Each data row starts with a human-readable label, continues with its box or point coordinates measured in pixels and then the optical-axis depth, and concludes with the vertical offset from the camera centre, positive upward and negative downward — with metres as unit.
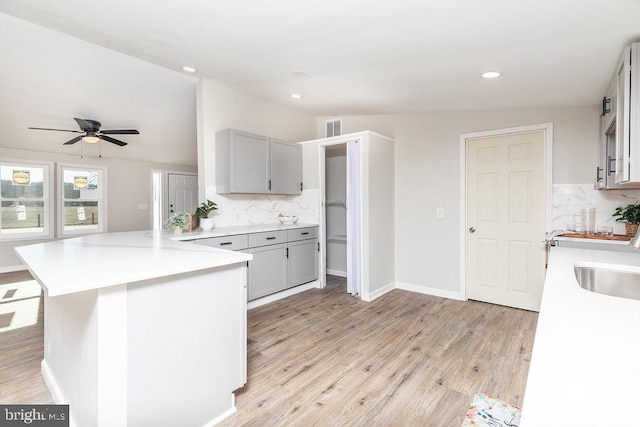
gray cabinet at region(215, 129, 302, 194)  3.67 +0.58
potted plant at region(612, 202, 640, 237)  2.82 -0.08
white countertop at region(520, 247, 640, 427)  0.55 -0.35
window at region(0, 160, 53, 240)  5.56 +0.21
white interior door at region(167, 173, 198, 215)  7.57 +0.46
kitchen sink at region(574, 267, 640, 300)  1.65 -0.40
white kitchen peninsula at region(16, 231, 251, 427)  1.36 -0.61
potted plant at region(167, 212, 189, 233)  3.26 -0.12
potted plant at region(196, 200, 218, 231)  3.44 -0.03
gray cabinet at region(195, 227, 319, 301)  3.45 -0.57
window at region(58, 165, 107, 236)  6.15 +0.23
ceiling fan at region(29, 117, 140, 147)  4.32 +1.14
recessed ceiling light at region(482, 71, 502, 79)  2.56 +1.12
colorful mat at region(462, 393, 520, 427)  1.46 -1.01
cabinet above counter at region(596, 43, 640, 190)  1.87 +0.60
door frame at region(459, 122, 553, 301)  3.35 +0.37
